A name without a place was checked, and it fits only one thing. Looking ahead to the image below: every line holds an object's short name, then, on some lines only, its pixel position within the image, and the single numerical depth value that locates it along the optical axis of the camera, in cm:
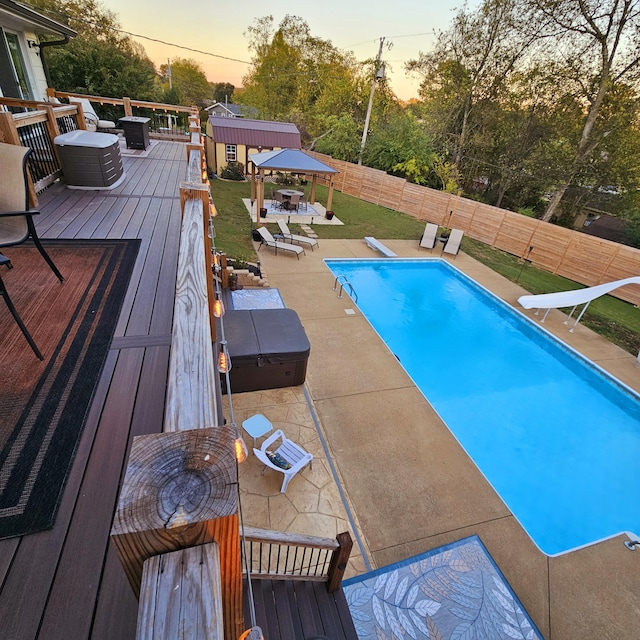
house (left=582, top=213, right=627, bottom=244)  2081
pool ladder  971
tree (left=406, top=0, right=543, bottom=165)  1780
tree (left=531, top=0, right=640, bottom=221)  1455
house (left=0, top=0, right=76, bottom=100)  854
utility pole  1984
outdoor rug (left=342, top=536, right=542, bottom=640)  343
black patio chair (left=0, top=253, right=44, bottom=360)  225
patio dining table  1552
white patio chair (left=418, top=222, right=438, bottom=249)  1361
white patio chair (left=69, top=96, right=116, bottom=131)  1095
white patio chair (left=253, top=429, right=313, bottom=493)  433
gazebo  1326
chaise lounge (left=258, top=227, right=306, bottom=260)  1145
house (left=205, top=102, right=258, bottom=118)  3485
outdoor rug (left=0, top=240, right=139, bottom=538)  178
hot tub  549
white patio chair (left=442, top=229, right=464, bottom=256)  1343
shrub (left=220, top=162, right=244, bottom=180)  1939
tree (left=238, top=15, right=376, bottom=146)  3019
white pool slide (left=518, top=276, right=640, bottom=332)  978
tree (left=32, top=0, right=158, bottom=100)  1938
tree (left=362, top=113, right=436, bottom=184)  2098
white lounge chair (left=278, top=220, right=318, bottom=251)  1225
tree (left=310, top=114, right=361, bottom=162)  2322
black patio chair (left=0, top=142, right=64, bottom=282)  293
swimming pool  569
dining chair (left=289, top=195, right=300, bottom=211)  1551
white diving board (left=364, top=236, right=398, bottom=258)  1271
